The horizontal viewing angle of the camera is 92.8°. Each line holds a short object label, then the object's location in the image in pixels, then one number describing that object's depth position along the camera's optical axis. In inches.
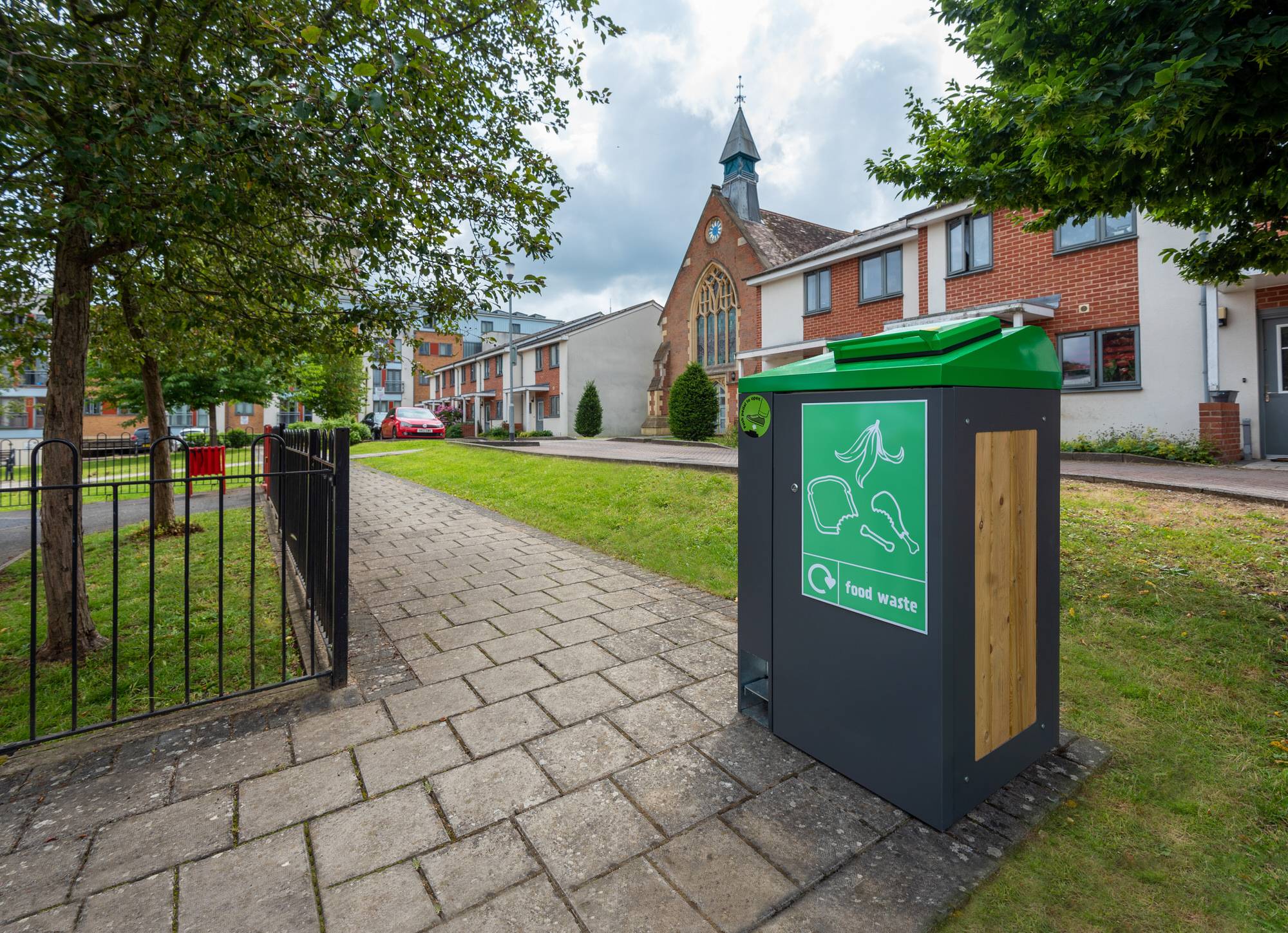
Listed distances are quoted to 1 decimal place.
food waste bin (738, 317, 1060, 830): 80.2
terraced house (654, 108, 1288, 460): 423.2
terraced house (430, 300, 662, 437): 1257.4
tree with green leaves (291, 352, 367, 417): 1045.9
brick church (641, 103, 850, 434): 971.9
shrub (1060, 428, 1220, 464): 424.5
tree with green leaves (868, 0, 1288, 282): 105.3
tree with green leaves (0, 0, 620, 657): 112.5
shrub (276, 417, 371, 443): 1029.8
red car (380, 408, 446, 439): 1138.0
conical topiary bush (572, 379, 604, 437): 1193.4
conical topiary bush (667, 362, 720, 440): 870.4
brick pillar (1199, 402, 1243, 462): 420.2
